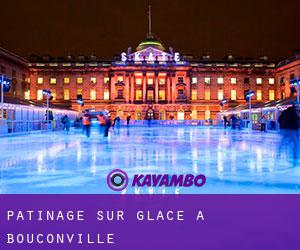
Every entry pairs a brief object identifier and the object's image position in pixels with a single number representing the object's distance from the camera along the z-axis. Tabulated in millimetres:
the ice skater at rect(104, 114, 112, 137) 22225
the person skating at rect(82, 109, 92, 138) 21730
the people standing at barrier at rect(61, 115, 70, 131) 33219
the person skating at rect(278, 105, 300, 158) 11758
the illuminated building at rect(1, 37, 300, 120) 79562
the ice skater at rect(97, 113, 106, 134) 22217
